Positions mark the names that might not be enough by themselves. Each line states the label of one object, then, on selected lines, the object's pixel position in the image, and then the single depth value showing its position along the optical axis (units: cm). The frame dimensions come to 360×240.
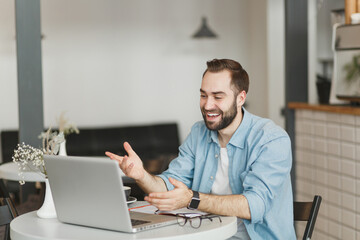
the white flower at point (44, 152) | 252
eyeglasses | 214
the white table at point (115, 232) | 199
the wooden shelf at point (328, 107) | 359
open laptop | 196
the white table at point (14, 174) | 355
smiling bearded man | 229
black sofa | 591
